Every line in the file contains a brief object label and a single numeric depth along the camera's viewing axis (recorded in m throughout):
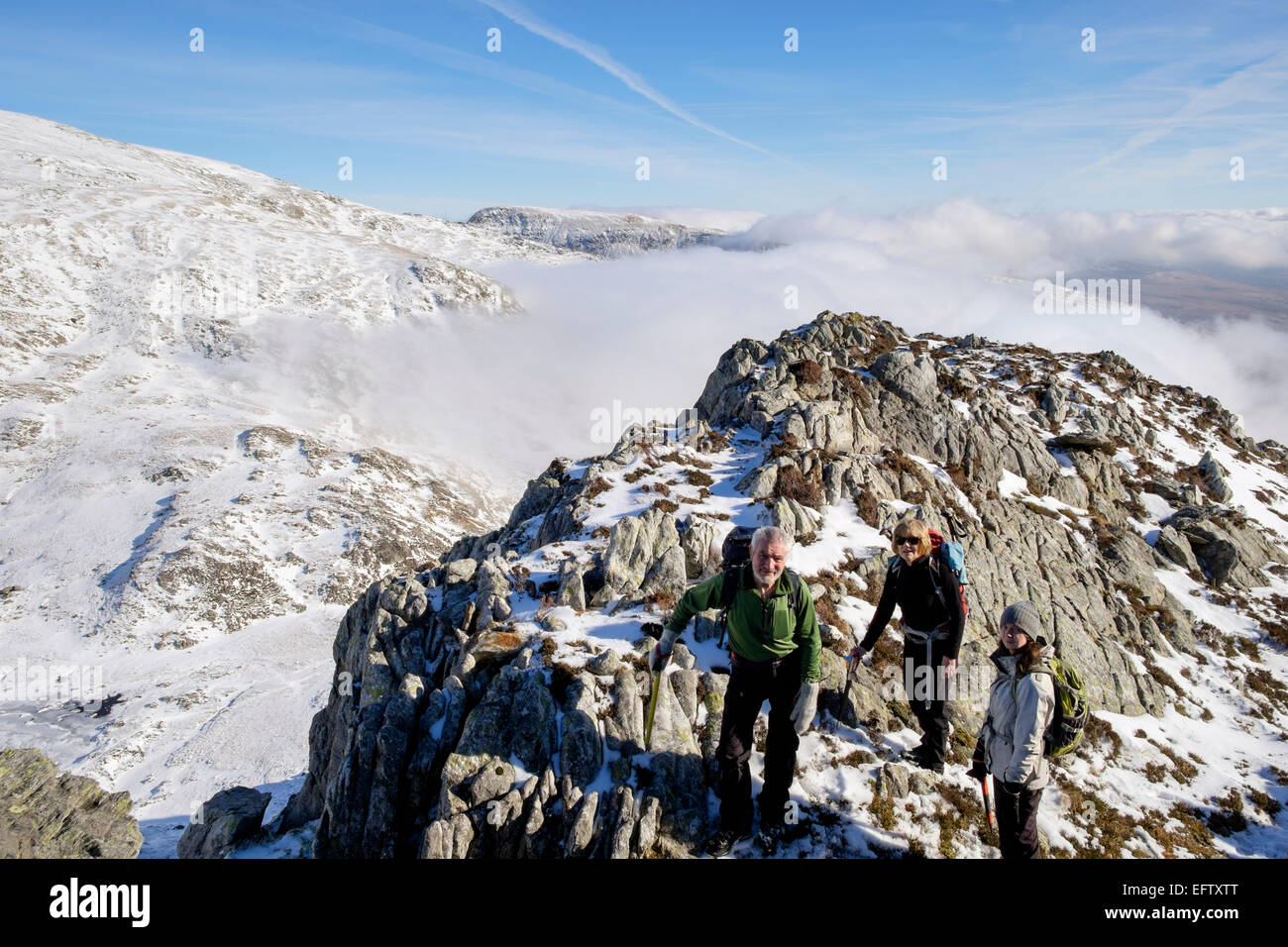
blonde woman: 10.28
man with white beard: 8.27
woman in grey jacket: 7.34
